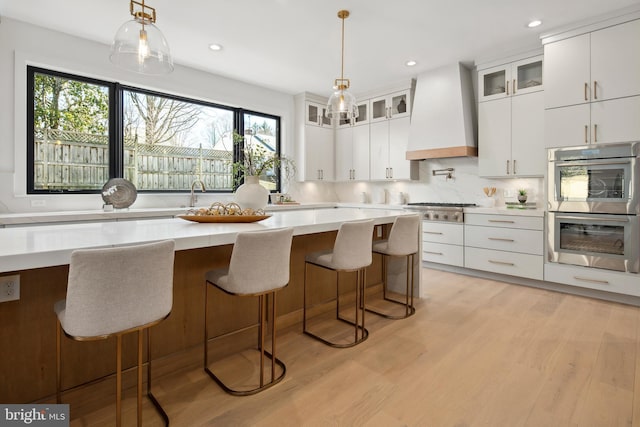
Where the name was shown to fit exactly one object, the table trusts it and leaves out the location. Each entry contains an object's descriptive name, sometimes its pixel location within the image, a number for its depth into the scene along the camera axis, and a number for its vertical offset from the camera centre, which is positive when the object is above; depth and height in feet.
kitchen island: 4.80 -1.48
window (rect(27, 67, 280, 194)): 11.73 +2.78
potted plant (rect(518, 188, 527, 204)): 13.55 +0.39
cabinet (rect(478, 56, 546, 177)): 12.97 +3.30
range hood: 14.66 +4.00
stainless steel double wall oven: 10.51 -0.01
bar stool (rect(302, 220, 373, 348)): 7.62 -1.12
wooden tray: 7.31 -0.24
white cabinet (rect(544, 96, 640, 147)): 10.45 +2.65
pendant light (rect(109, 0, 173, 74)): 6.41 +3.03
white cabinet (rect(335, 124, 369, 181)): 18.89 +3.00
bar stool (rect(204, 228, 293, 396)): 5.66 -1.11
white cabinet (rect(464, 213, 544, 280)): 12.46 -1.44
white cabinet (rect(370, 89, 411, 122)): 17.02 +5.13
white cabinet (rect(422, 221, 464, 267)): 14.43 -1.57
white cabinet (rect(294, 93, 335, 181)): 18.79 +3.77
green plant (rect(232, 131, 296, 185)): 17.15 +2.42
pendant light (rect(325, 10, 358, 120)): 9.67 +2.83
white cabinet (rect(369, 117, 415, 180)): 17.21 +2.93
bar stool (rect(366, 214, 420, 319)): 9.14 -0.96
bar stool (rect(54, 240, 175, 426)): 3.97 -1.04
